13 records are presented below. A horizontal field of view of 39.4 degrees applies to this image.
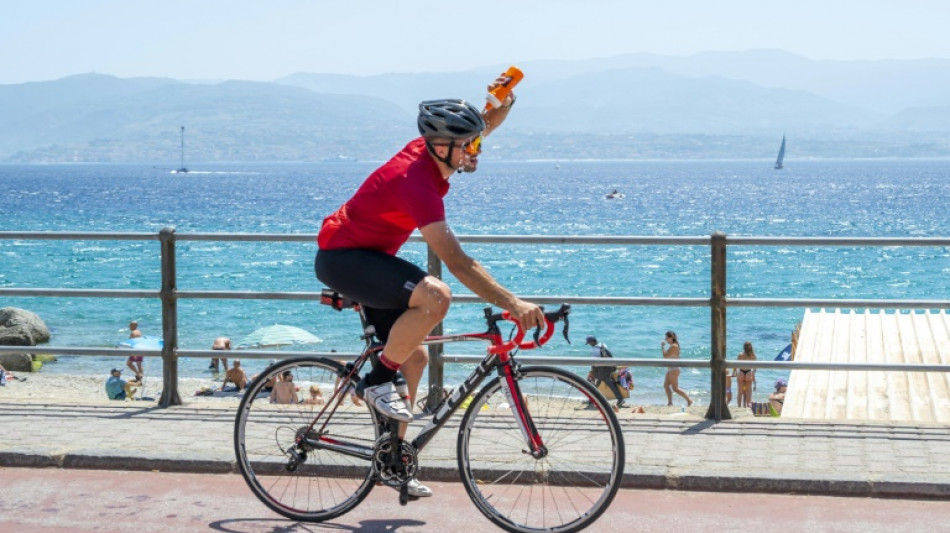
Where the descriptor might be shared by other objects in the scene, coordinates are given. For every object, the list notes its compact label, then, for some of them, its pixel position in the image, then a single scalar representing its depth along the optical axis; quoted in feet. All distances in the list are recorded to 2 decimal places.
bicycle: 18.20
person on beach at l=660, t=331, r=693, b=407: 85.76
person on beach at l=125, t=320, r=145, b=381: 87.24
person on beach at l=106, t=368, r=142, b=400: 76.47
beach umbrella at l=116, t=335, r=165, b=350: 92.85
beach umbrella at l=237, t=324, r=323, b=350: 93.15
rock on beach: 124.16
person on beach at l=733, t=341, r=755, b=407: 79.30
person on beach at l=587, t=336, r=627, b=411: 73.10
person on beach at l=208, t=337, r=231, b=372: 78.18
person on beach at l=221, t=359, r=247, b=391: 74.41
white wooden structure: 56.18
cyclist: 17.17
